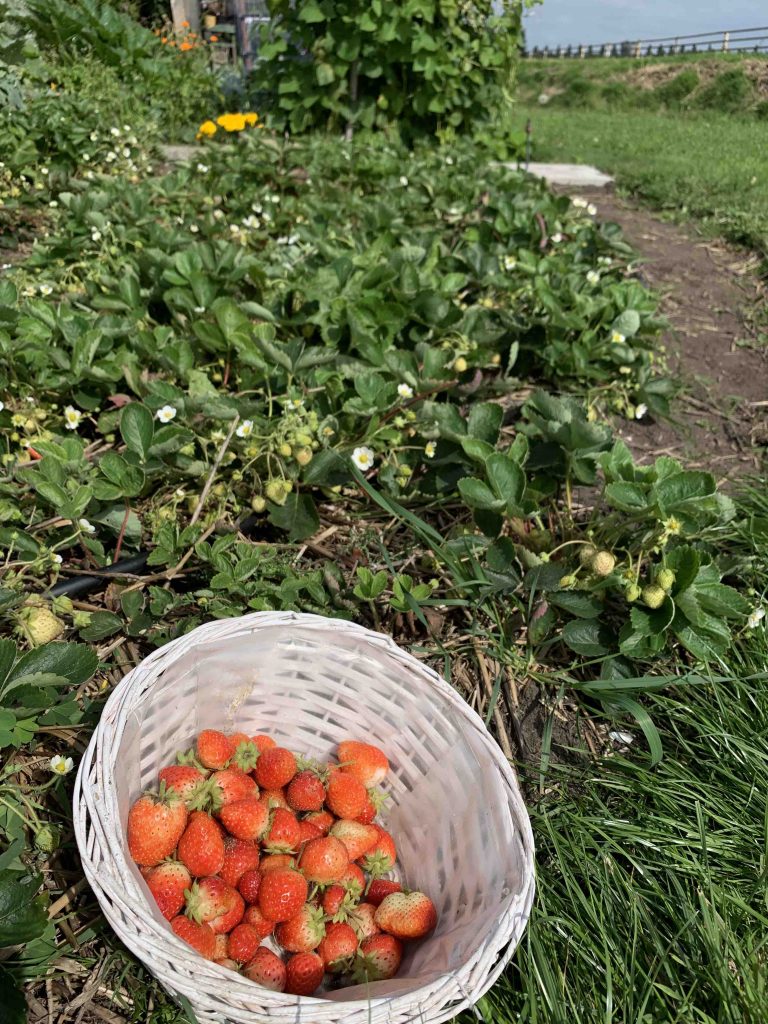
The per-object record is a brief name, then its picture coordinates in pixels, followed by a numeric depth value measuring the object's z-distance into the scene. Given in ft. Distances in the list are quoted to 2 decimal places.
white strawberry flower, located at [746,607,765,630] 1.98
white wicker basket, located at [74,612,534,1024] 1.22
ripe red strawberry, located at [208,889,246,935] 1.51
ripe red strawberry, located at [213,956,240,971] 1.47
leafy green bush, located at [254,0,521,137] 5.82
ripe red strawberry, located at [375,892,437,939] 1.58
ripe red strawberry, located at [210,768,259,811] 1.63
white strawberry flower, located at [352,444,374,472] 2.26
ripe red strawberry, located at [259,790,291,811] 1.71
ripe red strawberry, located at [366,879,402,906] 1.69
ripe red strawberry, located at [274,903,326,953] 1.53
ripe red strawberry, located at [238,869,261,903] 1.59
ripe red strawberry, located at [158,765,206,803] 1.60
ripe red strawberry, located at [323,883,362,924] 1.59
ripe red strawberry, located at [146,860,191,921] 1.46
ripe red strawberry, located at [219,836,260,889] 1.59
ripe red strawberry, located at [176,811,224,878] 1.52
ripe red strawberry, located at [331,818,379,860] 1.69
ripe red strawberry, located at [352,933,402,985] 1.55
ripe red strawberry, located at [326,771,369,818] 1.72
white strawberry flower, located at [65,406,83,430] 2.36
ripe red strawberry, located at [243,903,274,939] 1.54
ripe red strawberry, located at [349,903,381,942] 1.60
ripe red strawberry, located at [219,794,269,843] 1.60
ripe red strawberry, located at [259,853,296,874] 1.61
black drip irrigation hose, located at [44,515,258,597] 1.93
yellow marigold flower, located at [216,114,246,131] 5.82
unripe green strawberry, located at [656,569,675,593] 1.86
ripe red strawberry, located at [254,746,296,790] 1.72
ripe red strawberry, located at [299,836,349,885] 1.59
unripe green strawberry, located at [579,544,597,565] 2.04
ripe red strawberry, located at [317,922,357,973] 1.53
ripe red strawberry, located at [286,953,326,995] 1.49
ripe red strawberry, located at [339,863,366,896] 1.62
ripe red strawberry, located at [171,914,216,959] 1.41
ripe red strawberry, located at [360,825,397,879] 1.72
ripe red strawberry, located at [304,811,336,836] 1.71
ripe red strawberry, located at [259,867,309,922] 1.53
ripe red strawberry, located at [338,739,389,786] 1.79
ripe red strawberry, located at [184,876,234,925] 1.47
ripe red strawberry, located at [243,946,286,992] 1.47
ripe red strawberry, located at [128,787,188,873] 1.48
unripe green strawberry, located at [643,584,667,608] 1.86
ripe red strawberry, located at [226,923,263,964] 1.50
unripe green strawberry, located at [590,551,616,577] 1.95
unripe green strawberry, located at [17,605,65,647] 1.75
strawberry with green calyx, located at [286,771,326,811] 1.71
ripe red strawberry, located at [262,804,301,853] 1.64
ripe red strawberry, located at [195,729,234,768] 1.68
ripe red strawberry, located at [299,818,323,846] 1.68
